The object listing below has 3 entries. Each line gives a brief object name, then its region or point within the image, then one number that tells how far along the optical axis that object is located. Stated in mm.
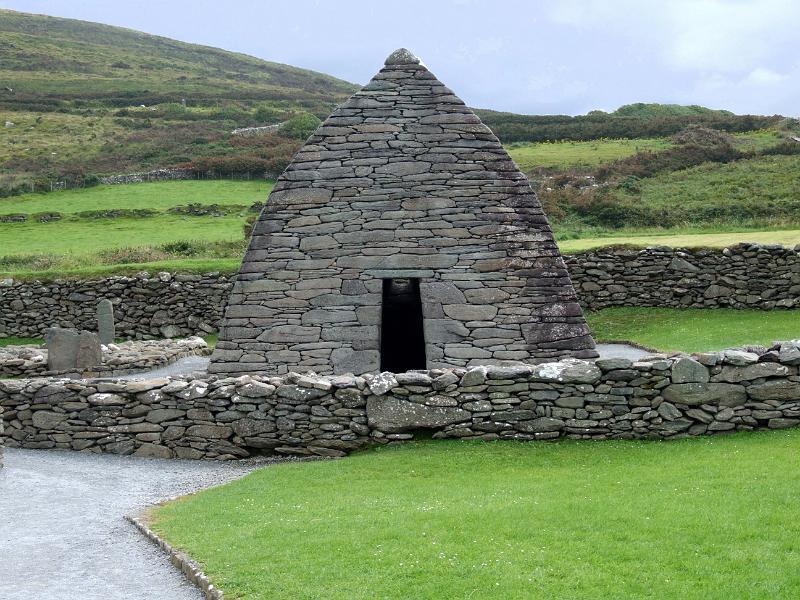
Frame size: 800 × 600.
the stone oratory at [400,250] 15625
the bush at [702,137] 60188
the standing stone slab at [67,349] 22156
